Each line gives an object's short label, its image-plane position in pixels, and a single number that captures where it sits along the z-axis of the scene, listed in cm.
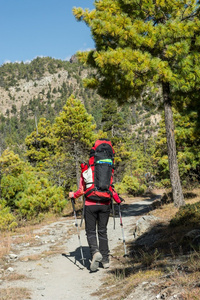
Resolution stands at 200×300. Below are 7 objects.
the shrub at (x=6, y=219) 1262
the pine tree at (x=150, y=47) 970
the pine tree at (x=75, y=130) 2159
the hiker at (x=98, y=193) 557
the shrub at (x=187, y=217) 757
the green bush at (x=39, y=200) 1445
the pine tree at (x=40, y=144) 3538
